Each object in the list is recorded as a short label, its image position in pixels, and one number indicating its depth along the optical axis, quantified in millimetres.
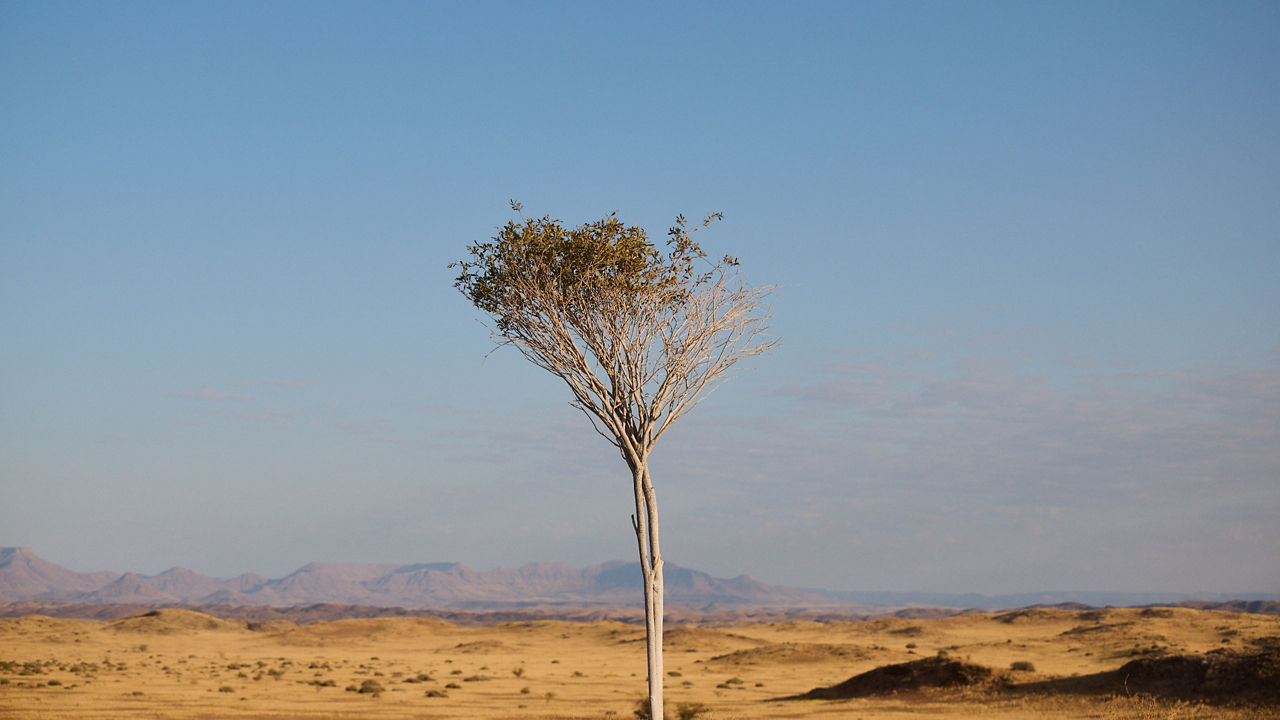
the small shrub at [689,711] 25109
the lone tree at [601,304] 20125
